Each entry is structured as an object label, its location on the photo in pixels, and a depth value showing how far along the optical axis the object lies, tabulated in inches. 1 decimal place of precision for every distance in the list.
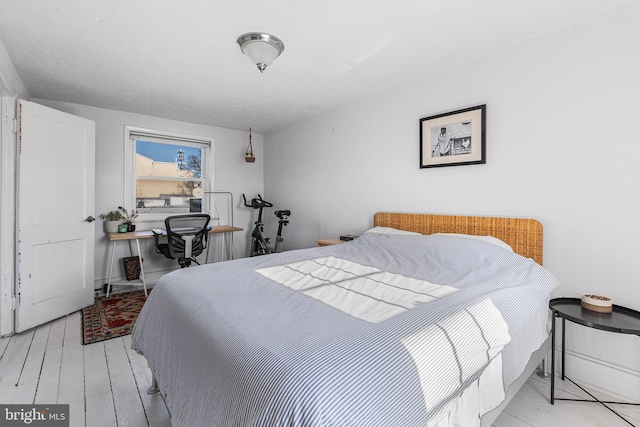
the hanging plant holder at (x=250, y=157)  183.3
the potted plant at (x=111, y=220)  144.1
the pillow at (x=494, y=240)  81.6
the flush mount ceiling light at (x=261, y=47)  79.7
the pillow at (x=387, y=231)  105.9
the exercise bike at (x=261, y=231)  172.9
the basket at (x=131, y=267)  149.2
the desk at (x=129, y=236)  132.9
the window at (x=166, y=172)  161.3
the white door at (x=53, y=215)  103.1
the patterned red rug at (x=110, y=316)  100.7
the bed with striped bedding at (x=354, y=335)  31.8
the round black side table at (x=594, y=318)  59.2
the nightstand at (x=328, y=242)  127.6
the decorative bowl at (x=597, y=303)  64.8
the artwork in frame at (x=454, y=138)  93.4
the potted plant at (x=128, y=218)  149.6
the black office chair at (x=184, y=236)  133.2
